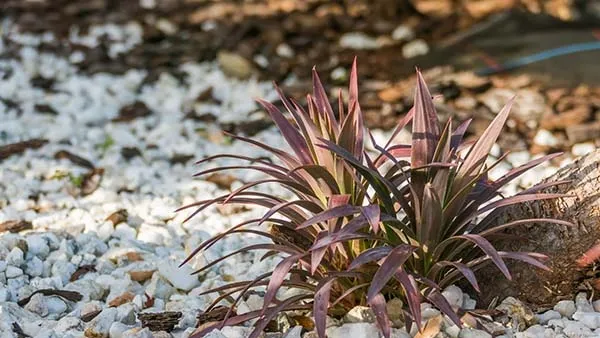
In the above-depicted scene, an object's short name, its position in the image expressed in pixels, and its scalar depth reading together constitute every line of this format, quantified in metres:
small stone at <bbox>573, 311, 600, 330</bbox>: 4.93
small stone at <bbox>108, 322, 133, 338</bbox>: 5.13
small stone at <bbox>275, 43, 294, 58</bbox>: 10.75
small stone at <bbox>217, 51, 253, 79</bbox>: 10.28
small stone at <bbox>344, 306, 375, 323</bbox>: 4.87
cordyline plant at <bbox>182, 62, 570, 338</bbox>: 4.62
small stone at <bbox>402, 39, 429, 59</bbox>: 10.81
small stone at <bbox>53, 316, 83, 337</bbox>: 5.21
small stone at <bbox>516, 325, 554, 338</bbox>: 4.86
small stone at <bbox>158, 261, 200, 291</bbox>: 5.88
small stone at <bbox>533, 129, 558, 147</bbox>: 8.58
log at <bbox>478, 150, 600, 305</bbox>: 5.05
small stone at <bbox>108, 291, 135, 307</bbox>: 5.62
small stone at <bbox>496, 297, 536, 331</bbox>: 4.96
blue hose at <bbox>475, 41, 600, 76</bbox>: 10.17
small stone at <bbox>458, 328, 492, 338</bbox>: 4.75
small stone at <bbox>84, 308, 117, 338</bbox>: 5.13
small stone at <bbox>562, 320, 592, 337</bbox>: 4.85
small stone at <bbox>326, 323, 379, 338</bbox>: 4.78
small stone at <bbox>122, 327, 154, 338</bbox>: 4.95
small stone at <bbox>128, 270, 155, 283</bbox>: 6.01
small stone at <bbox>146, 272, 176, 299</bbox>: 5.79
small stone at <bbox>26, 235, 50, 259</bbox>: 6.27
